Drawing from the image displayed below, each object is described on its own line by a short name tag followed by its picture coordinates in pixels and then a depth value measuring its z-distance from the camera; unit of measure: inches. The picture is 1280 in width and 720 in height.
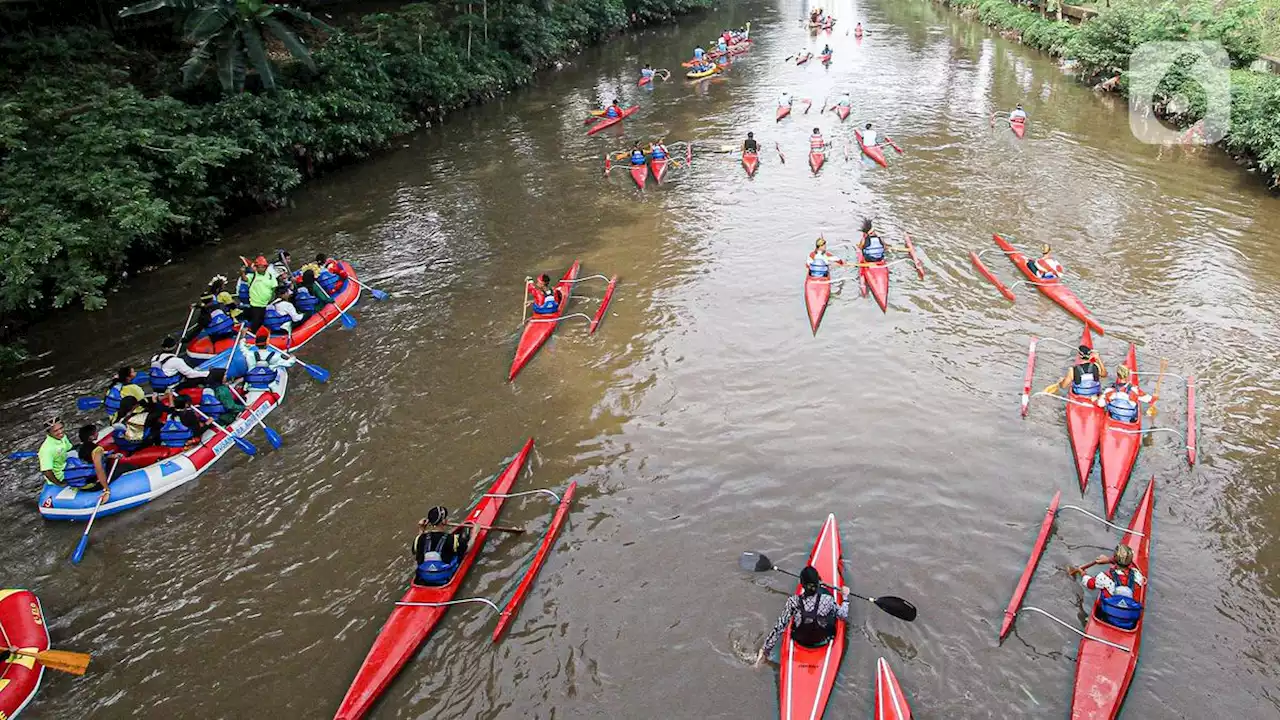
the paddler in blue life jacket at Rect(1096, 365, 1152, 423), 428.5
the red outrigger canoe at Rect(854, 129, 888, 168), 913.4
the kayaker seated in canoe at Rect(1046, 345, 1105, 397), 454.0
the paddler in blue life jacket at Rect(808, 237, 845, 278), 613.3
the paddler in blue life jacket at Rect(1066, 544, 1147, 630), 307.1
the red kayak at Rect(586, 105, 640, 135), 1084.8
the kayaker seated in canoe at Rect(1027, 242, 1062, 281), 601.4
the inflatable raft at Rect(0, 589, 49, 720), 300.8
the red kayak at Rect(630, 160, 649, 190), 873.1
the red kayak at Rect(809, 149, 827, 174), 912.3
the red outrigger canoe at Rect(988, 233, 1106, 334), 561.2
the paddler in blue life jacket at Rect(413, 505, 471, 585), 343.3
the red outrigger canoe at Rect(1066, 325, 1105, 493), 411.5
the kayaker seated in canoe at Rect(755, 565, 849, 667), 302.0
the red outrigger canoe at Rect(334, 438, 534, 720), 297.1
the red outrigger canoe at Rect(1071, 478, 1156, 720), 282.0
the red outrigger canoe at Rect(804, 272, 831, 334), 577.0
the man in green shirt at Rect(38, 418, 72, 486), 405.1
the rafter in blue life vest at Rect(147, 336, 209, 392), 479.2
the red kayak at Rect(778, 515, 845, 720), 284.4
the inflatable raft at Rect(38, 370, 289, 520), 405.1
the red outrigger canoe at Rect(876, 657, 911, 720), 281.7
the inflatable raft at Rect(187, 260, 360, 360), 538.0
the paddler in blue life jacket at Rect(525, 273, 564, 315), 577.3
